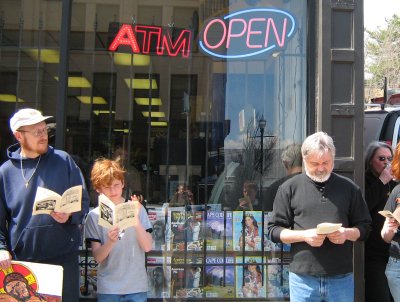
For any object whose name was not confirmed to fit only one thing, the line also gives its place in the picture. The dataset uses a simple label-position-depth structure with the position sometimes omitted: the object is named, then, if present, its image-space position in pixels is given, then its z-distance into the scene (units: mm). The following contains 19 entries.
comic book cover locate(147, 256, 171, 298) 3979
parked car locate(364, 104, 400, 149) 5660
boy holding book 2922
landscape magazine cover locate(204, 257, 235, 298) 4008
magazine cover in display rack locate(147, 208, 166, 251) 4098
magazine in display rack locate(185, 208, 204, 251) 4148
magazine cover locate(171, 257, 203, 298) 4020
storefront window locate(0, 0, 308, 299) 4180
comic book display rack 3984
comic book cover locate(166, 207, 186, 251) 4141
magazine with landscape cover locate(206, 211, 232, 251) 4113
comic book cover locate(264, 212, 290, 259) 4016
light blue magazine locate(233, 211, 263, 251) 4078
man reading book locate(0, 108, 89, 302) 2729
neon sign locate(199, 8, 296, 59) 4238
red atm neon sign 4562
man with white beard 2754
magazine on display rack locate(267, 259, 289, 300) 3965
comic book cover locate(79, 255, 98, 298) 3871
